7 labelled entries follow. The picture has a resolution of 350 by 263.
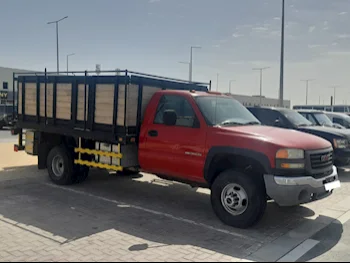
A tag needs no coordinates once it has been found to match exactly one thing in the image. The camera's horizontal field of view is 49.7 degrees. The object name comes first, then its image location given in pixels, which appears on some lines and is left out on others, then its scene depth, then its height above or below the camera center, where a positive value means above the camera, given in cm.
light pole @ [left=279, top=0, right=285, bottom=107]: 1962 +255
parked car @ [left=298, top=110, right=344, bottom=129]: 1333 -4
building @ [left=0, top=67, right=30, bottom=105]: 5650 +465
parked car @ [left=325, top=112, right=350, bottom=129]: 1723 -12
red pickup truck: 562 -65
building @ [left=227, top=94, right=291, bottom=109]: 6038 +266
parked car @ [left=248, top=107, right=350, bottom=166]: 1029 -32
